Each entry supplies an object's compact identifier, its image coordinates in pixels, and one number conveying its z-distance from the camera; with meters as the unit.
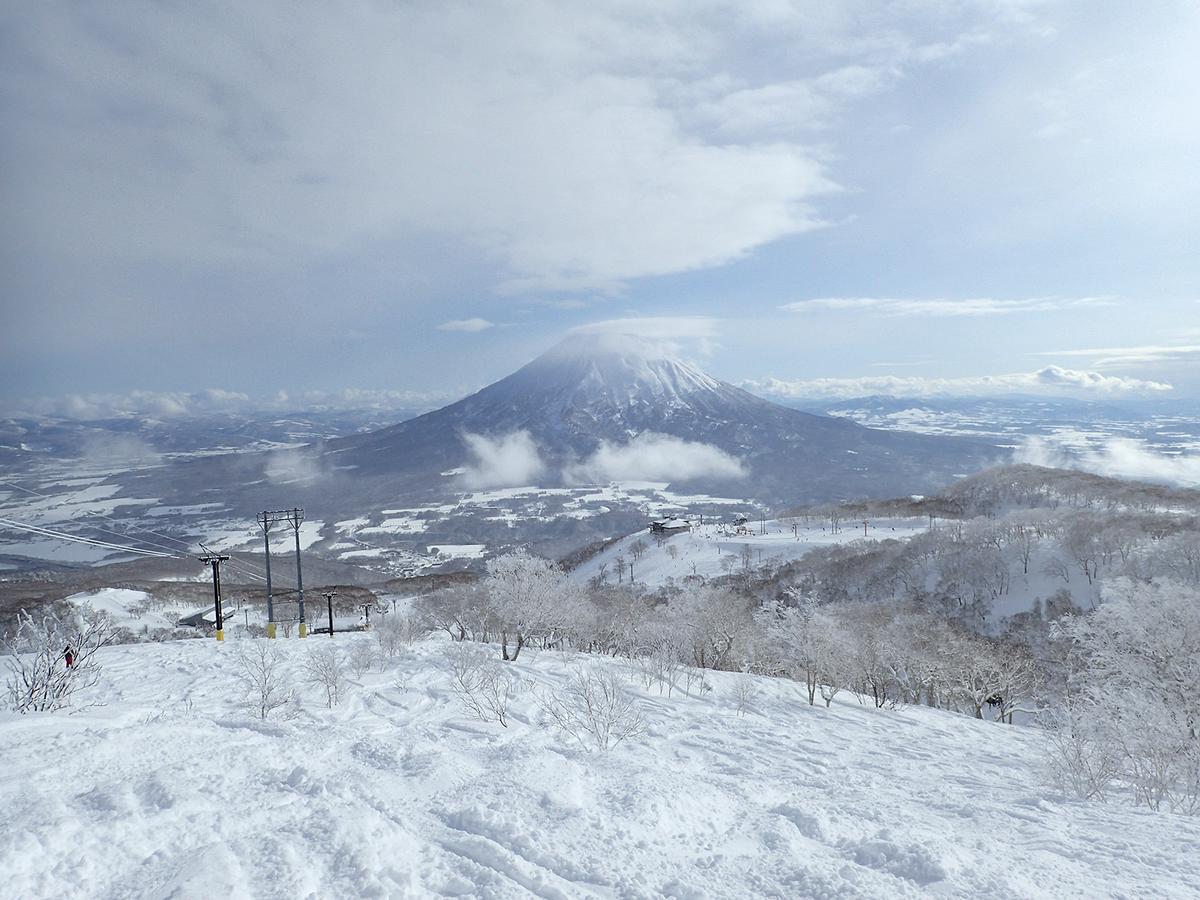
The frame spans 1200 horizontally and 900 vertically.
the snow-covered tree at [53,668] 12.57
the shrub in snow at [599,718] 13.73
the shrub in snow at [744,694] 23.15
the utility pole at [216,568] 28.80
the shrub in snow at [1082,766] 12.02
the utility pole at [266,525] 34.53
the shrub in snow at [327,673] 17.08
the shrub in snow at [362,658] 21.38
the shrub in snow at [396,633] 26.16
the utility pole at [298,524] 33.25
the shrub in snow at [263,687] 14.90
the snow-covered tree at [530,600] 31.16
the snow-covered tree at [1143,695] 12.43
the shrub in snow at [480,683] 16.30
